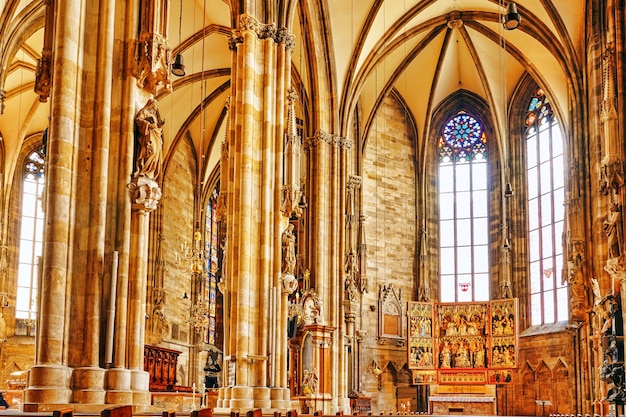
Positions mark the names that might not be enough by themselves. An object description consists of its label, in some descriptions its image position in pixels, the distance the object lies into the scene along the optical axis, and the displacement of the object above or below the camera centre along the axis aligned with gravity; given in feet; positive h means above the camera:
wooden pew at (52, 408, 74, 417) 16.89 -1.39
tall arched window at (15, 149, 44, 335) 100.48 +12.56
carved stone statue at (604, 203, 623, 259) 64.39 +8.79
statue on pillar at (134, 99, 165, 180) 38.34 +9.15
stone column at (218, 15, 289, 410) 62.69 +10.09
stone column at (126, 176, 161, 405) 36.65 +2.90
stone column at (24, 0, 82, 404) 33.35 +5.11
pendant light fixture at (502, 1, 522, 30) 60.64 +23.72
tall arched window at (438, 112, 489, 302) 114.93 +18.76
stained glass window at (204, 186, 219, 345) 123.85 +13.58
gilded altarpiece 99.14 +0.61
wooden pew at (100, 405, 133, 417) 16.39 -1.33
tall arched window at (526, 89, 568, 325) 104.58 +17.31
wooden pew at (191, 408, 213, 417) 21.45 -1.74
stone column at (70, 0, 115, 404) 34.47 +5.60
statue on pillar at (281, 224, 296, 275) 70.74 +7.83
